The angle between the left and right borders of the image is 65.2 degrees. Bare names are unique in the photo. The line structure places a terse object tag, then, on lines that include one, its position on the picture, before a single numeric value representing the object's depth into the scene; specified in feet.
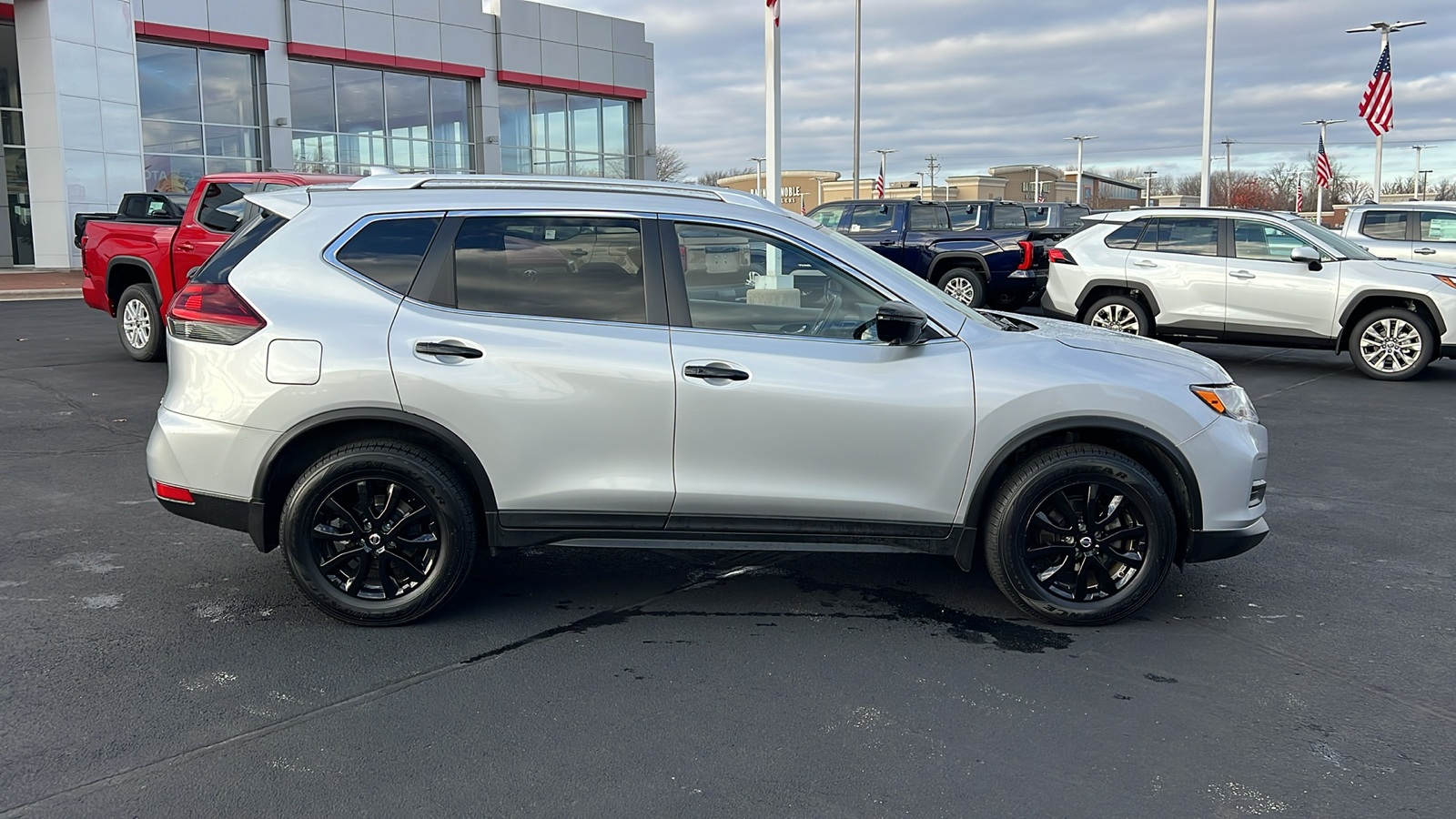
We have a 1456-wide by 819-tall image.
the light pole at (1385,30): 94.94
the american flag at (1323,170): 135.85
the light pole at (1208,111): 79.10
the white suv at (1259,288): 38.65
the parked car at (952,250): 56.59
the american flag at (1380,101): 92.56
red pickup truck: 36.28
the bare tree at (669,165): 237.08
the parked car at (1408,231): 54.70
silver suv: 14.66
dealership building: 90.17
